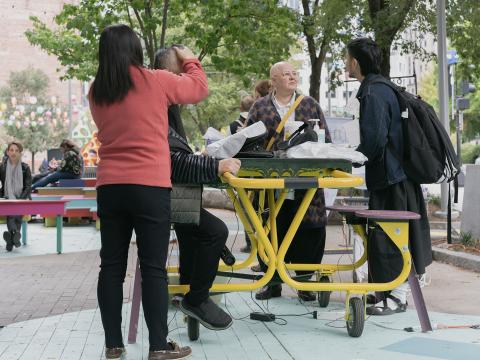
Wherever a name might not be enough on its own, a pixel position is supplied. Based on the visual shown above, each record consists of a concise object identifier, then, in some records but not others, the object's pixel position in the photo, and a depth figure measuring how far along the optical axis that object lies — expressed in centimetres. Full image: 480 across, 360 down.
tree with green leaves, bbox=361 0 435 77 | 1538
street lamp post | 1438
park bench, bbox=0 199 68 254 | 1159
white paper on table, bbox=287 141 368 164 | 511
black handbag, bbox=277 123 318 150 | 537
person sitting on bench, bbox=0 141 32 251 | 1374
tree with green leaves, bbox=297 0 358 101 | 1705
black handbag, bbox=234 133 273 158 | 521
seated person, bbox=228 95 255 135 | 829
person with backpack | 591
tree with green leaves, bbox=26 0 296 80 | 1475
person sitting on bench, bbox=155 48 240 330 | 501
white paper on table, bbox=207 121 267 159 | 512
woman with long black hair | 440
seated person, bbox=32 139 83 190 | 1941
